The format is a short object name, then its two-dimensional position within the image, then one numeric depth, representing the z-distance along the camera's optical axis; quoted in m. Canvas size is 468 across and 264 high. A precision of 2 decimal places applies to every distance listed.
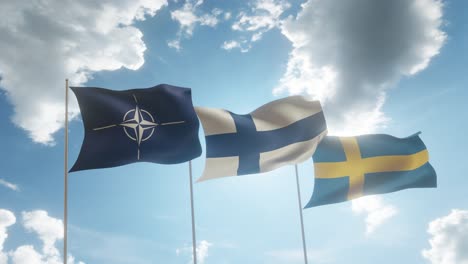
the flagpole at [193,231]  18.47
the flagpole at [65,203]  15.65
